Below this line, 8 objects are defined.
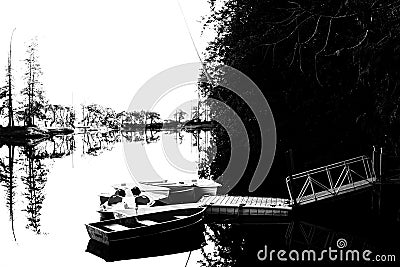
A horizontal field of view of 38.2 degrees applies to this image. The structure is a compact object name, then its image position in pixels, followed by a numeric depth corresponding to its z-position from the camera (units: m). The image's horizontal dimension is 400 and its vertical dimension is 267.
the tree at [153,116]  141.00
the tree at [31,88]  75.25
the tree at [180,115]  128.50
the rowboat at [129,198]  18.11
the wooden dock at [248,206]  17.69
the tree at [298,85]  22.34
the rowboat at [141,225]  14.66
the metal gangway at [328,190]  17.86
